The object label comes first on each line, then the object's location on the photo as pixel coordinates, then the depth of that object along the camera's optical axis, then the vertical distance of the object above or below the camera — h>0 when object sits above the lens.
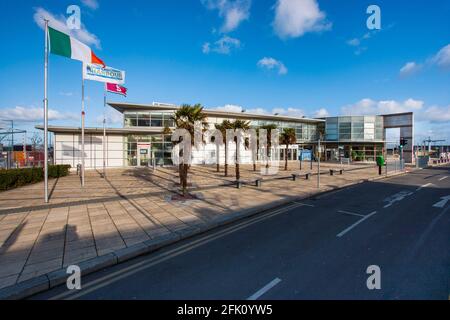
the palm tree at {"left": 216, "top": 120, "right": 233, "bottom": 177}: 20.73 +2.56
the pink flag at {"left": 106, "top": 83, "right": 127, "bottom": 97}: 18.80 +5.72
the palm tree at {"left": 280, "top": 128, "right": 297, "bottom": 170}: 25.70 +2.04
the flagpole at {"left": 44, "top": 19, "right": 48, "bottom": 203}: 10.02 +2.65
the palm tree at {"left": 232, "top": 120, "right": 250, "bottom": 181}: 20.31 +2.69
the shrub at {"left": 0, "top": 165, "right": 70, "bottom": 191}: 13.22 -1.52
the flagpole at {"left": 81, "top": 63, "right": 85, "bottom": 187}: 15.01 +3.94
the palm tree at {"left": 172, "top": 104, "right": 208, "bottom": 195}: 11.21 +1.83
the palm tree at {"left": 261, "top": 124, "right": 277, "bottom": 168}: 24.34 +2.67
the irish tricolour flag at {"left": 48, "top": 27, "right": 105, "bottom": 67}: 10.30 +5.43
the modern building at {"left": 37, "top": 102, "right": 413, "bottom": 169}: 25.97 +2.39
